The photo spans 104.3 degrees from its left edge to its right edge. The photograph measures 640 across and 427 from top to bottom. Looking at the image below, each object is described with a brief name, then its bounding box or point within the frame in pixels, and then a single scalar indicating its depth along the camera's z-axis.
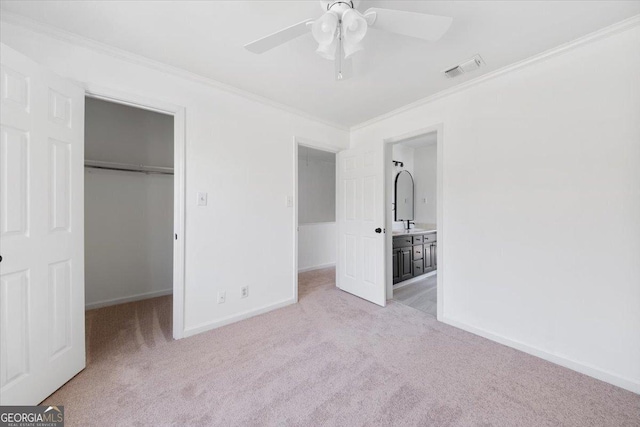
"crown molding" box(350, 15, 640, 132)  1.58
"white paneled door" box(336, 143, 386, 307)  2.95
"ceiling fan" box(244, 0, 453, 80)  1.21
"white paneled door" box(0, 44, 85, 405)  1.29
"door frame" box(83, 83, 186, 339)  2.16
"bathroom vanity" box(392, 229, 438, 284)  3.60
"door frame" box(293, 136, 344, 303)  2.95
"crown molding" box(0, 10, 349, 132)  1.56
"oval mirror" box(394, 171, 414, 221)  4.48
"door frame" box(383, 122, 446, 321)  2.51
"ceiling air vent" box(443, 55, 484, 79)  1.96
